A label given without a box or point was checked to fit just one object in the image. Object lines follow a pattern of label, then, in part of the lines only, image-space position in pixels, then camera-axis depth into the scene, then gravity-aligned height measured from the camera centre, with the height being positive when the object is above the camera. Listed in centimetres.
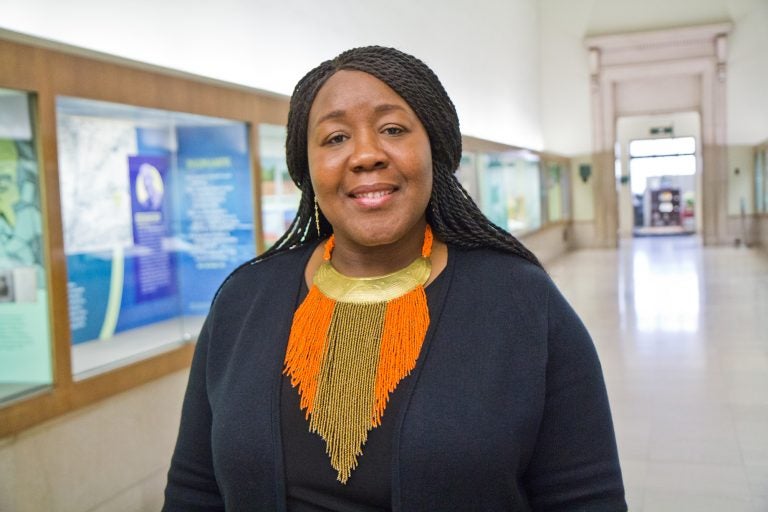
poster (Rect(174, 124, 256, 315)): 536 +1
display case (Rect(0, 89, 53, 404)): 376 -18
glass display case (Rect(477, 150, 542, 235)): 1302 +15
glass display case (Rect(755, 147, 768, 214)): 2075 +16
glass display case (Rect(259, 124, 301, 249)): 588 +15
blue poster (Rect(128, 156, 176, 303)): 491 -9
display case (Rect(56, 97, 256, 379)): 429 -5
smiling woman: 164 -32
